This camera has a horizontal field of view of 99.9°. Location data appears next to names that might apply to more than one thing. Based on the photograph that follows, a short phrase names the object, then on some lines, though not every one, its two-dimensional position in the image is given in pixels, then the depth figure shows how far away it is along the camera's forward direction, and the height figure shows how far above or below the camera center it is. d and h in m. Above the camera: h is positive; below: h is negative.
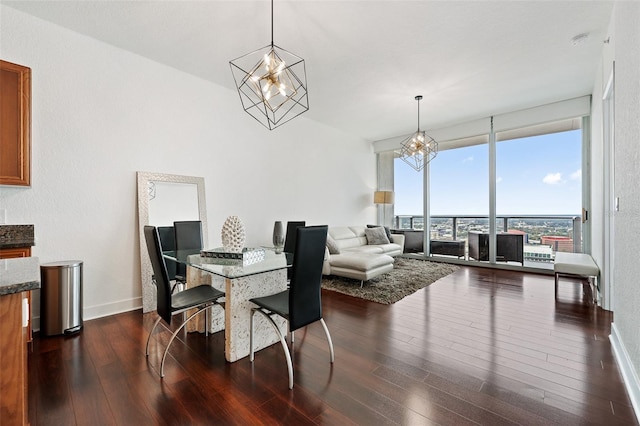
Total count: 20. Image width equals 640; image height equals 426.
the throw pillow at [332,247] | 4.59 -0.59
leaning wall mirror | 3.12 +0.12
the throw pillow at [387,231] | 6.25 -0.44
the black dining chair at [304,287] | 1.76 -0.51
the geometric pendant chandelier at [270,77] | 2.09 +1.84
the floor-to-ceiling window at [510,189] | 4.65 +0.45
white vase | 2.48 -0.20
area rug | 3.65 -1.10
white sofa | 3.99 -0.74
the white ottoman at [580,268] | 3.24 -0.69
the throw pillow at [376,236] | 6.00 -0.53
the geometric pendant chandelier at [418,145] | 4.31 +1.12
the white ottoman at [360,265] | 3.95 -0.81
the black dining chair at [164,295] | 1.86 -0.63
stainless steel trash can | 2.41 -0.77
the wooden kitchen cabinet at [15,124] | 2.24 +0.77
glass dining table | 2.06 -0.64
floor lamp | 6.54 +0.38
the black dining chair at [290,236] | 3.12 -0.27
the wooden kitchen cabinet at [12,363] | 0.90 -0.51
